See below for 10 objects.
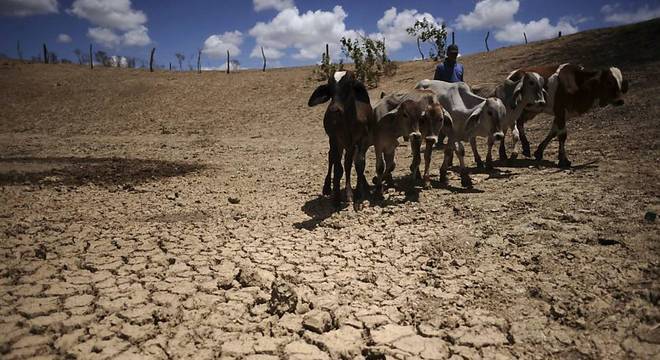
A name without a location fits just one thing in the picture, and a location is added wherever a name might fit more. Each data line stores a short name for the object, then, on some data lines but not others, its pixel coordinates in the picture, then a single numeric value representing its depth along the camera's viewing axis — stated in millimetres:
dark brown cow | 5336
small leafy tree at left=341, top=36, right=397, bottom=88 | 24156
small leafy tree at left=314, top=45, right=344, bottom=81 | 26731
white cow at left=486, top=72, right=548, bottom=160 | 6867
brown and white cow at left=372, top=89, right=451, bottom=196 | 5355
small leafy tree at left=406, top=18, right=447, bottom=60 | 32681
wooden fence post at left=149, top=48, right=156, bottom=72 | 38050
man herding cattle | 8016
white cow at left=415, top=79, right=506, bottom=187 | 5973
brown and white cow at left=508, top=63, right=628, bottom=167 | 6770
